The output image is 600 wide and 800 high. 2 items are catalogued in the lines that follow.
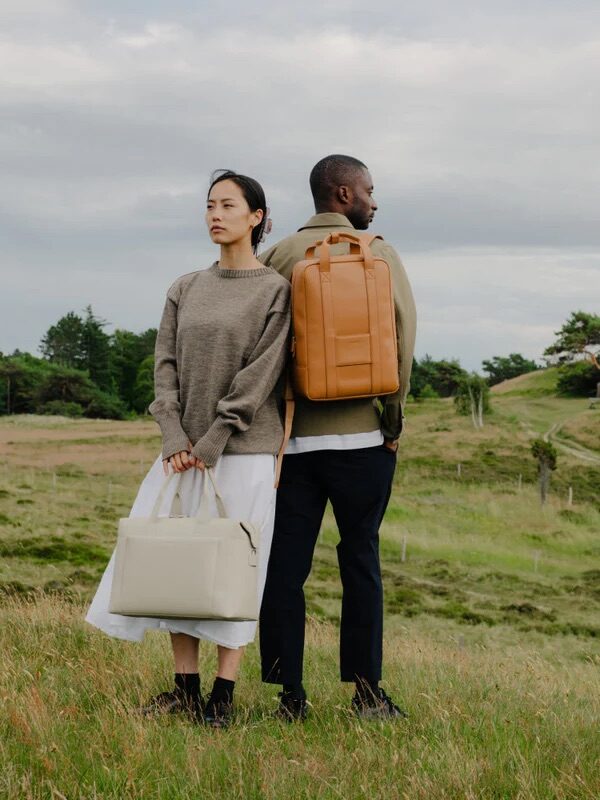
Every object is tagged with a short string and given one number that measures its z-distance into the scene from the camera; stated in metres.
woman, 4.21
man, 4.45
